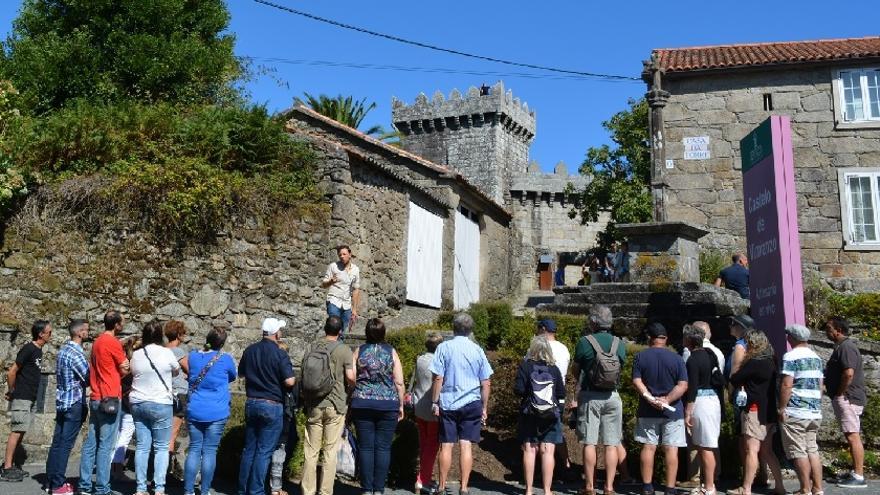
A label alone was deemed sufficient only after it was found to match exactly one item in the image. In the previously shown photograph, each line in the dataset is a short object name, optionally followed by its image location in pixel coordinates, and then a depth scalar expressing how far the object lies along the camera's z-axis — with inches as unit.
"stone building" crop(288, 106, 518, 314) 505.4
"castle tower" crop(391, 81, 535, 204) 1322.6
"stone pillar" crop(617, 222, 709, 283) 435.5
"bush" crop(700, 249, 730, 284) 571.8
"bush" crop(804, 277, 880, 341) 446.9
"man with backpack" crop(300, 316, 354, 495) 259.4
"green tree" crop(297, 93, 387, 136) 1184.2
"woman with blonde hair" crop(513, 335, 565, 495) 264.2
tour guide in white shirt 403.5
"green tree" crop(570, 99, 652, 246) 852.6
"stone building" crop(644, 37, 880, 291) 599.2
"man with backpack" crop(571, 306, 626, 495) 269.1
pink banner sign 303.7
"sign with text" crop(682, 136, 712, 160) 633.0
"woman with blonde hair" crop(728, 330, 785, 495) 270.1
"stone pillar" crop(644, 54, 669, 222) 466.9
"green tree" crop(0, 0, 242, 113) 527.2
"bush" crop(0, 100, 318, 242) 430.3
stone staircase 395.9
